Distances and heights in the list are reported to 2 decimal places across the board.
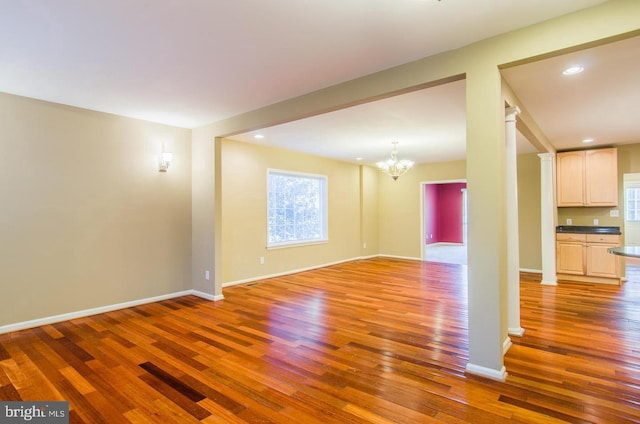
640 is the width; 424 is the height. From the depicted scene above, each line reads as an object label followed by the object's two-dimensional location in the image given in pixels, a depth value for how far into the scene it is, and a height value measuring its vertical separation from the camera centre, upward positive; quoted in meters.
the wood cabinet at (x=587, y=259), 5.71 -0.86
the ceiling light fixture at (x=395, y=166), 6.31 +0.90
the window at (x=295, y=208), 6.64 +0.11
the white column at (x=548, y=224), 5.77 -0.24
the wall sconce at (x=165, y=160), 4.70 +0.78
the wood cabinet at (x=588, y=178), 5.88 +0.61
